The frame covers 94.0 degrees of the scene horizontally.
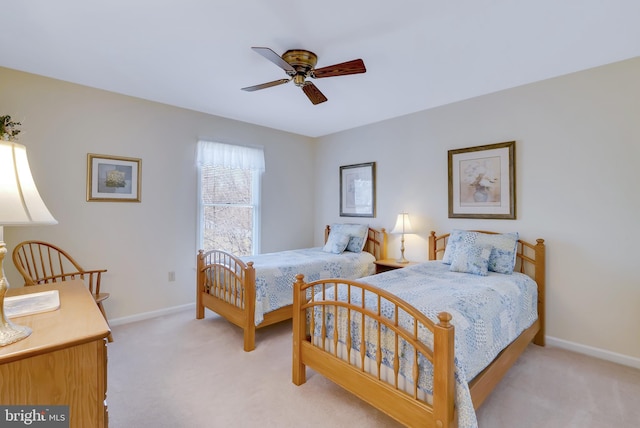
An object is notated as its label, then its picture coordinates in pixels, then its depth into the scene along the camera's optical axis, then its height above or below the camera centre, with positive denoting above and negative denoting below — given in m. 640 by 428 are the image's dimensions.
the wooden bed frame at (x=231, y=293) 2.68 -0.78
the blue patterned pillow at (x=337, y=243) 3.99 -0.38
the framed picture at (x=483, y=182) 3.08 +0.37
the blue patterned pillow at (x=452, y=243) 3.11 -0.30
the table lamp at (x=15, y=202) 0.97 +0.05
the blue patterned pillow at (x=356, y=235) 4.07 -0.27
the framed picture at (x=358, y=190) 4.33 +0.38
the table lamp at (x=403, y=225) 3.69 -0.12
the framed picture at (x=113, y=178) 3.12 +0.41
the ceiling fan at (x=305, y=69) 2.12 +1.09
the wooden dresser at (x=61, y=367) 0.89 -0.48
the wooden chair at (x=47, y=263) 2.64 -0.45
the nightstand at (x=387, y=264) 3.65 -0.61
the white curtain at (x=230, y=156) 3.84 +0.82
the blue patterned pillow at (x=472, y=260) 2.67 -0.41
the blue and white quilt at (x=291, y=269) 2.81 -0.59
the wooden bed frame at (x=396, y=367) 1.39 -0.92
